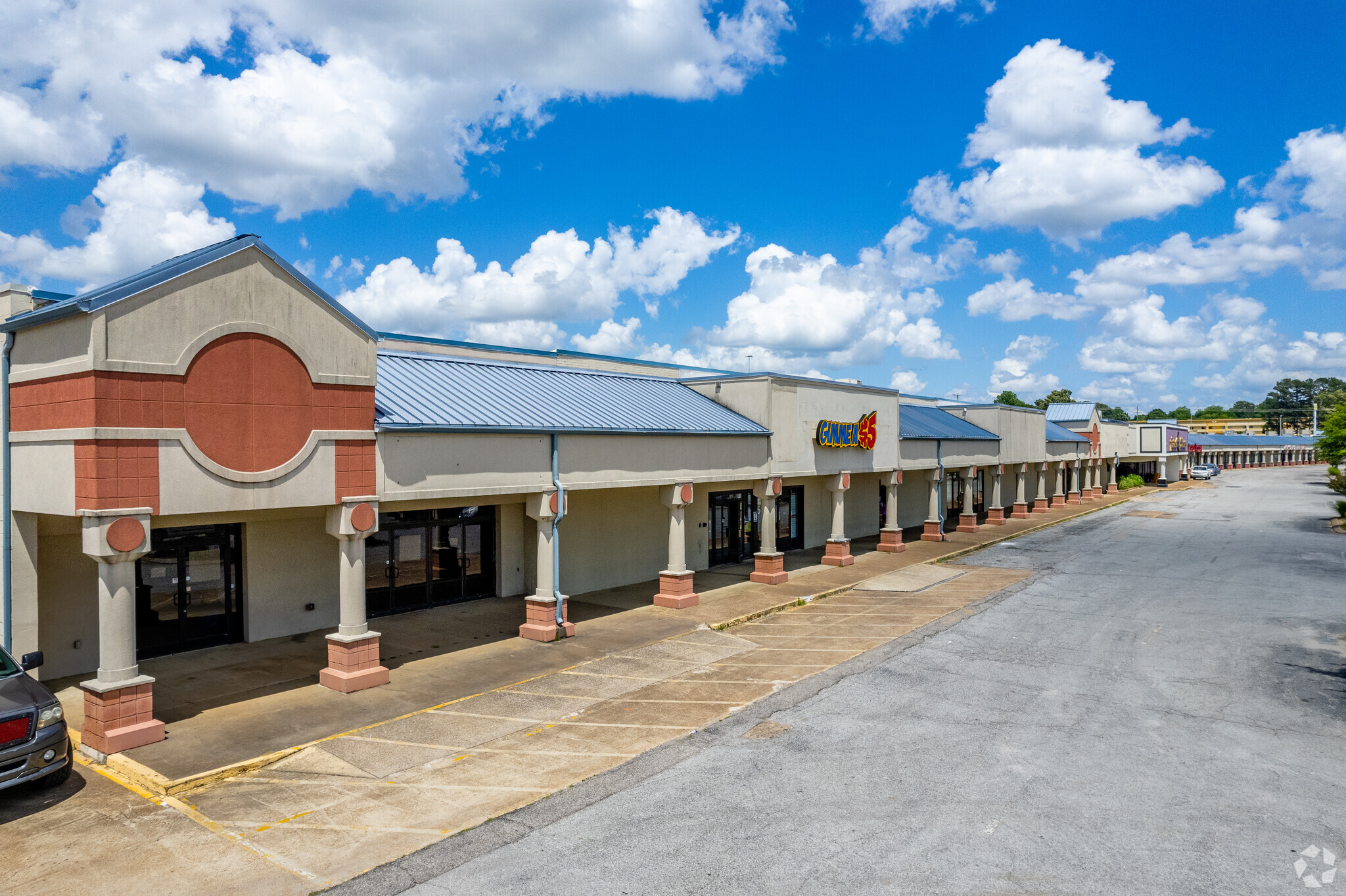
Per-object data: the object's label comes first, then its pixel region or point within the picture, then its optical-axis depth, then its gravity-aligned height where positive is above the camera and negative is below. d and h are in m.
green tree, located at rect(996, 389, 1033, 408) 129.62 +7.88
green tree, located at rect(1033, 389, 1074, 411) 138.75 +8.68
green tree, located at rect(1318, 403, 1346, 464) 45.59 +0.63
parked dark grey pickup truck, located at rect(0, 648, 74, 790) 9.85 -3.69
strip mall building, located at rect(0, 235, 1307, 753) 11.99 -0.49
